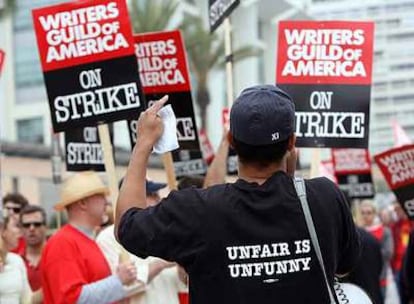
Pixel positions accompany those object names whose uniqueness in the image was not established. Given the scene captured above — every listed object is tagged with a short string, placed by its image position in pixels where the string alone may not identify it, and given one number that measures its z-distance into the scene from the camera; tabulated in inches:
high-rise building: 2918.3
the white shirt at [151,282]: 231.8
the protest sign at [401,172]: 303.1
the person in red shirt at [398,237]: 596.7
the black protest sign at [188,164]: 311.4
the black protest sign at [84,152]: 294.5
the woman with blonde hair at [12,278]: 230.1
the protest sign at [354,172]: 466.6
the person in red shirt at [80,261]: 211.9
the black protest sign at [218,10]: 259.1
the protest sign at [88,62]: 228.4
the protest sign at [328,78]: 258.8
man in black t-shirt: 118.1
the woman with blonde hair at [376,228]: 504.4
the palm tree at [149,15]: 1288.1
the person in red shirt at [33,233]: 309.7
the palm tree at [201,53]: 1389.0
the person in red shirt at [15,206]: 315.3
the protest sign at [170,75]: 259.8
